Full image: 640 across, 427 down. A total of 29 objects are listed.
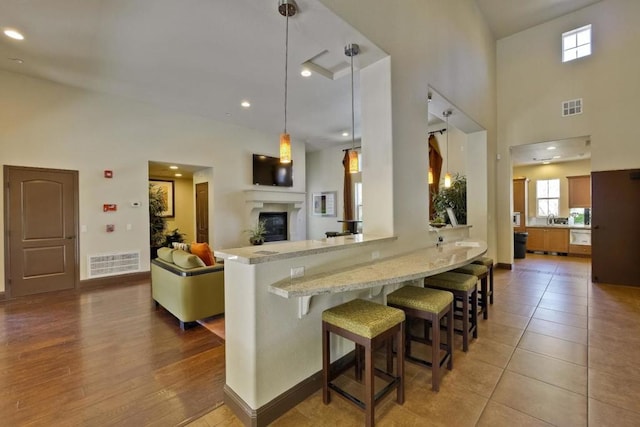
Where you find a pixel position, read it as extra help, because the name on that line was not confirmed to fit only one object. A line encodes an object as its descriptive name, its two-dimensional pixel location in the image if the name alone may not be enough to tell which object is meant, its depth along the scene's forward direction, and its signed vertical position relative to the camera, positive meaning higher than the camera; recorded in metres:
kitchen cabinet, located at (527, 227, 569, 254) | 7.62 -0.89
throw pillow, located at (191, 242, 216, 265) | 3.87 -0.55
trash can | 7.39 -0.95
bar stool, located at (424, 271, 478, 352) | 2.72 -0.81
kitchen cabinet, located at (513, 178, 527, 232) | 8.46 +0.26
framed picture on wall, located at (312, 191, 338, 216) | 9.79 +0.28
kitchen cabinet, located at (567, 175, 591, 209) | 7.67 +0.43
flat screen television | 7.77 +1.14
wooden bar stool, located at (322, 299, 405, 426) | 1.74 -0.81
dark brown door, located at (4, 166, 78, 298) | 4.57 -0.25
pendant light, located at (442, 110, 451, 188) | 4.58 +0.62
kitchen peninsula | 1.78 -0.68
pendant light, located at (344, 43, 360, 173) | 2.70 +0.70
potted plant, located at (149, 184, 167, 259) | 6.68 -0.14
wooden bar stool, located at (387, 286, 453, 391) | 2.16 -0.81
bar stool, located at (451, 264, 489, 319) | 3.37 -0.78
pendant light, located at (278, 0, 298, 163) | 2.18 +1.62
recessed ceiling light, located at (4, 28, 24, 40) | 3.42 +2.25
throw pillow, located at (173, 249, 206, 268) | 3.44 -0.58
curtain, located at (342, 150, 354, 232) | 9.19 +0.44
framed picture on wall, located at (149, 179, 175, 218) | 8.30 +0.62
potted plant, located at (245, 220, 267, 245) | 7.27 -0.56
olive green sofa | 3.31 -0.94
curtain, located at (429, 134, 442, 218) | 7.09 +1.16
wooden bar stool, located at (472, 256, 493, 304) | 3.75 -0.76
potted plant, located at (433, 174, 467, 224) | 5.91 +0.19
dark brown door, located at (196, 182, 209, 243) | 7.36 +0.02
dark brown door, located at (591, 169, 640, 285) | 4.86 -0.37
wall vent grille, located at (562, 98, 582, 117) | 5.36 +1.92
